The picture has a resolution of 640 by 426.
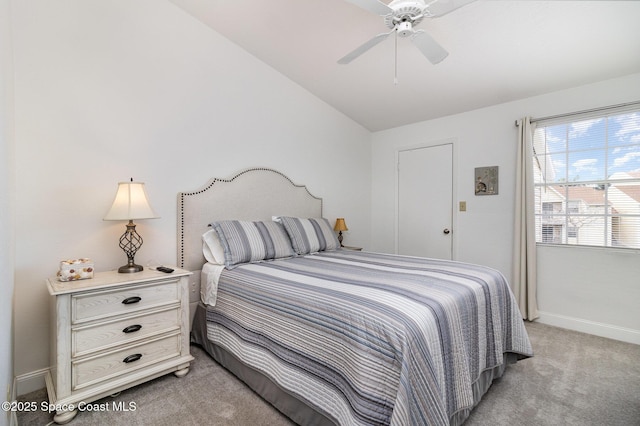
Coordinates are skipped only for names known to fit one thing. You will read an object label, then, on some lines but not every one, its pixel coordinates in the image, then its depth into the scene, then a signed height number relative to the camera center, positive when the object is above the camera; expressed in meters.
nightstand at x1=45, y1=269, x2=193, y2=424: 1.68 -0.76
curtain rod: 2.73 +0.99
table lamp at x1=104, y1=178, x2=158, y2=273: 2.10 +0.03
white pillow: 2.55 -0.31
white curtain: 3.18 -0.18
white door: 3.91 +0.15
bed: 1.25 -0.58
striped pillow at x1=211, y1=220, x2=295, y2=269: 2.50 -0.26
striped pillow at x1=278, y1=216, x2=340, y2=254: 3.00 -0.24
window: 2.76 +0.32
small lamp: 4.01 -0.18
